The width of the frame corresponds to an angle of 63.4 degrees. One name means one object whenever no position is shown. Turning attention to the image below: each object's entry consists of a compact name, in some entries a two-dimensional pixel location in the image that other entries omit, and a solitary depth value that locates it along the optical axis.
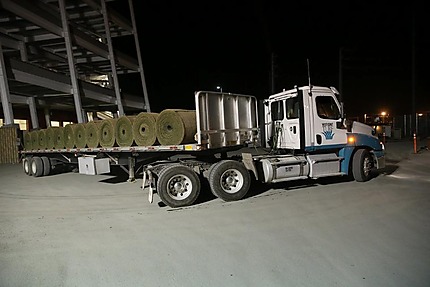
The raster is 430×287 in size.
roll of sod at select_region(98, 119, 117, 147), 9.95
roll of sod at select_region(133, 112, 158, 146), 8.66
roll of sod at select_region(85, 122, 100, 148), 10.58
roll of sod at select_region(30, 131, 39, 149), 14.32
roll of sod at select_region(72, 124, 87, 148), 11.18
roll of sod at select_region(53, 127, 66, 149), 12.52
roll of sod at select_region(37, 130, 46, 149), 13.79
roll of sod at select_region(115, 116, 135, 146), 9.37
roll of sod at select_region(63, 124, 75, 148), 11.80
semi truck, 8.06
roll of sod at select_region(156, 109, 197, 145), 8.11
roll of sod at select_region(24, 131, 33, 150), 15.18
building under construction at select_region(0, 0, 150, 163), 21.61
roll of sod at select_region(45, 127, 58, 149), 13.12
